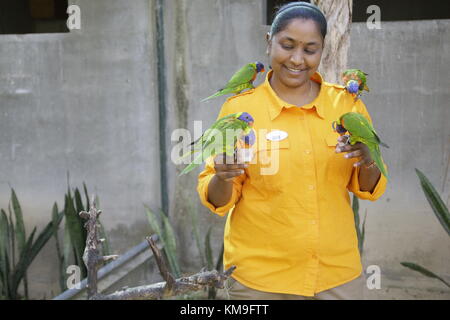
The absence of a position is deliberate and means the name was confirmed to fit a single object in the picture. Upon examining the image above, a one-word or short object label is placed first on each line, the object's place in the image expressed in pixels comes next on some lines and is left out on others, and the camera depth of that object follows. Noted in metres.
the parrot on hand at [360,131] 1.46
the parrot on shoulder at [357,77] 1.95
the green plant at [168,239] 3.63
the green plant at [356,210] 3.10
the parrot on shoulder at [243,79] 2.20
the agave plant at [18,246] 3.70
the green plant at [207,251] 3.61
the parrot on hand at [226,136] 1.44
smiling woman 1.51
